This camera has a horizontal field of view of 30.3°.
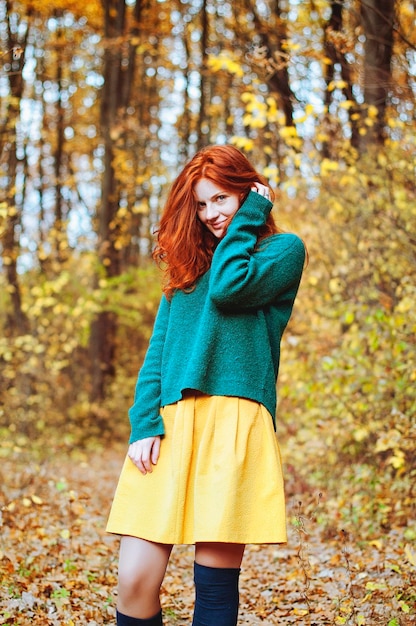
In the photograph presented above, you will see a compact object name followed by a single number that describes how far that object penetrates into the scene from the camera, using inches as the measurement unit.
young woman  97.5
